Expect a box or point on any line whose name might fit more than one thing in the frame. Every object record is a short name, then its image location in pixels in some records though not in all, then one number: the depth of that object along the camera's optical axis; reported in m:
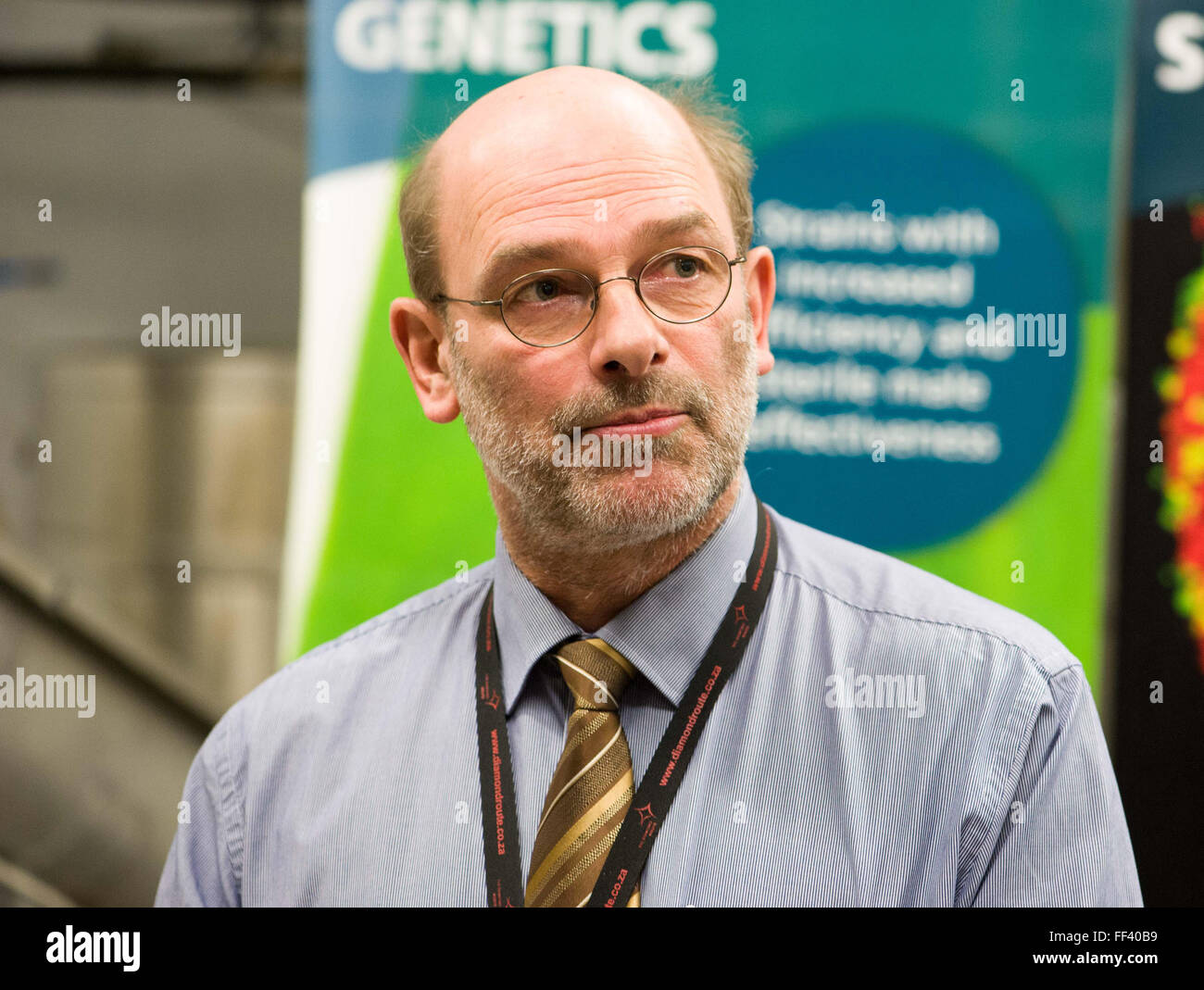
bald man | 1.35
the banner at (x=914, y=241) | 2.03
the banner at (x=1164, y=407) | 2.04
